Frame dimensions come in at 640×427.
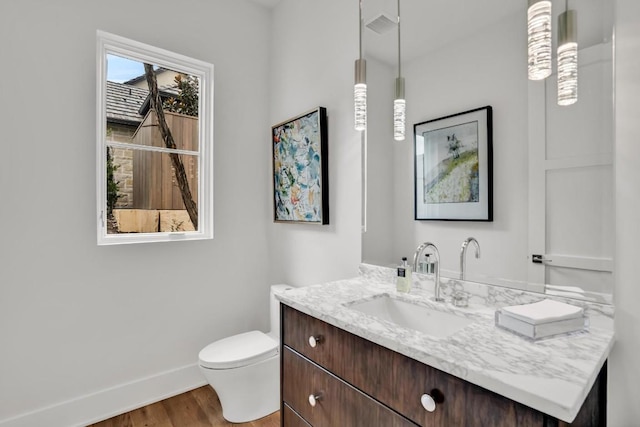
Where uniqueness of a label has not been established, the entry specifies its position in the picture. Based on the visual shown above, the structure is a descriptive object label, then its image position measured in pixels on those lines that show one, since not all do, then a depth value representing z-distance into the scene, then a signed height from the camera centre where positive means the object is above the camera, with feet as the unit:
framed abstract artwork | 6.86 +0.95
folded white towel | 3.16 -0.99
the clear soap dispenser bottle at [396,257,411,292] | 5.05 -1.02
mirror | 3.51 +0.66
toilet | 6.00 -2.99
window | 6.79 +1.48
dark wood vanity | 2.65 -1.73
